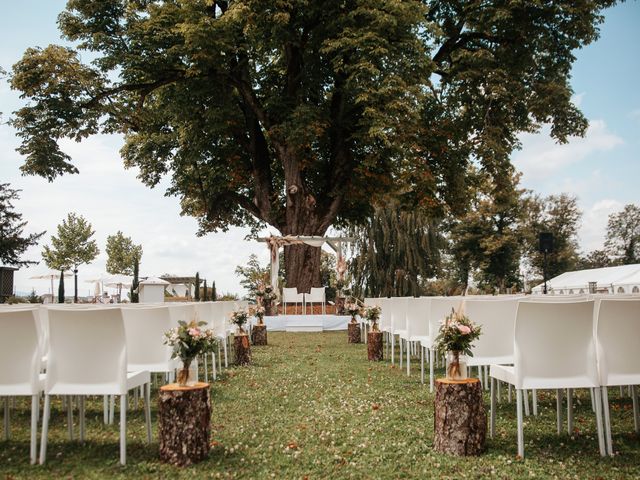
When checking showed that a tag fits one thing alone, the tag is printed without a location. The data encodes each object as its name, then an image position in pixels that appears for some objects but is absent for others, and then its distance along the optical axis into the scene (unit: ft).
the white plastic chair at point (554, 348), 13.08
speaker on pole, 58.75
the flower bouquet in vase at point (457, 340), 14.08
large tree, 58.39
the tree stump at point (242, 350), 32.24
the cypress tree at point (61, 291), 66.35
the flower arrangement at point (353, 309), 45.03
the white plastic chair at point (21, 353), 13.38
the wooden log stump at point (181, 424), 13.00
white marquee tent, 79.30
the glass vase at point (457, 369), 14.06
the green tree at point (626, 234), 171.53
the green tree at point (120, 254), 167.34
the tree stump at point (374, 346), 33.35
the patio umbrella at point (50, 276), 98.07
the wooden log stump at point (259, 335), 45.09
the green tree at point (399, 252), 93.35
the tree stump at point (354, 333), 46.03
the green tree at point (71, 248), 137.08
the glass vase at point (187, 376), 13.52
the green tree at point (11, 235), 110.01
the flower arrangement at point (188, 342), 13.94
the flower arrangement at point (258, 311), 39.88
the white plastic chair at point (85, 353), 13.30
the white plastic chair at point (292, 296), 68.13
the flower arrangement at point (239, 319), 33.30
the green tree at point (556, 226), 141.59
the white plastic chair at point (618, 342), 13.51
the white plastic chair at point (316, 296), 67.87
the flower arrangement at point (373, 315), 33.96
